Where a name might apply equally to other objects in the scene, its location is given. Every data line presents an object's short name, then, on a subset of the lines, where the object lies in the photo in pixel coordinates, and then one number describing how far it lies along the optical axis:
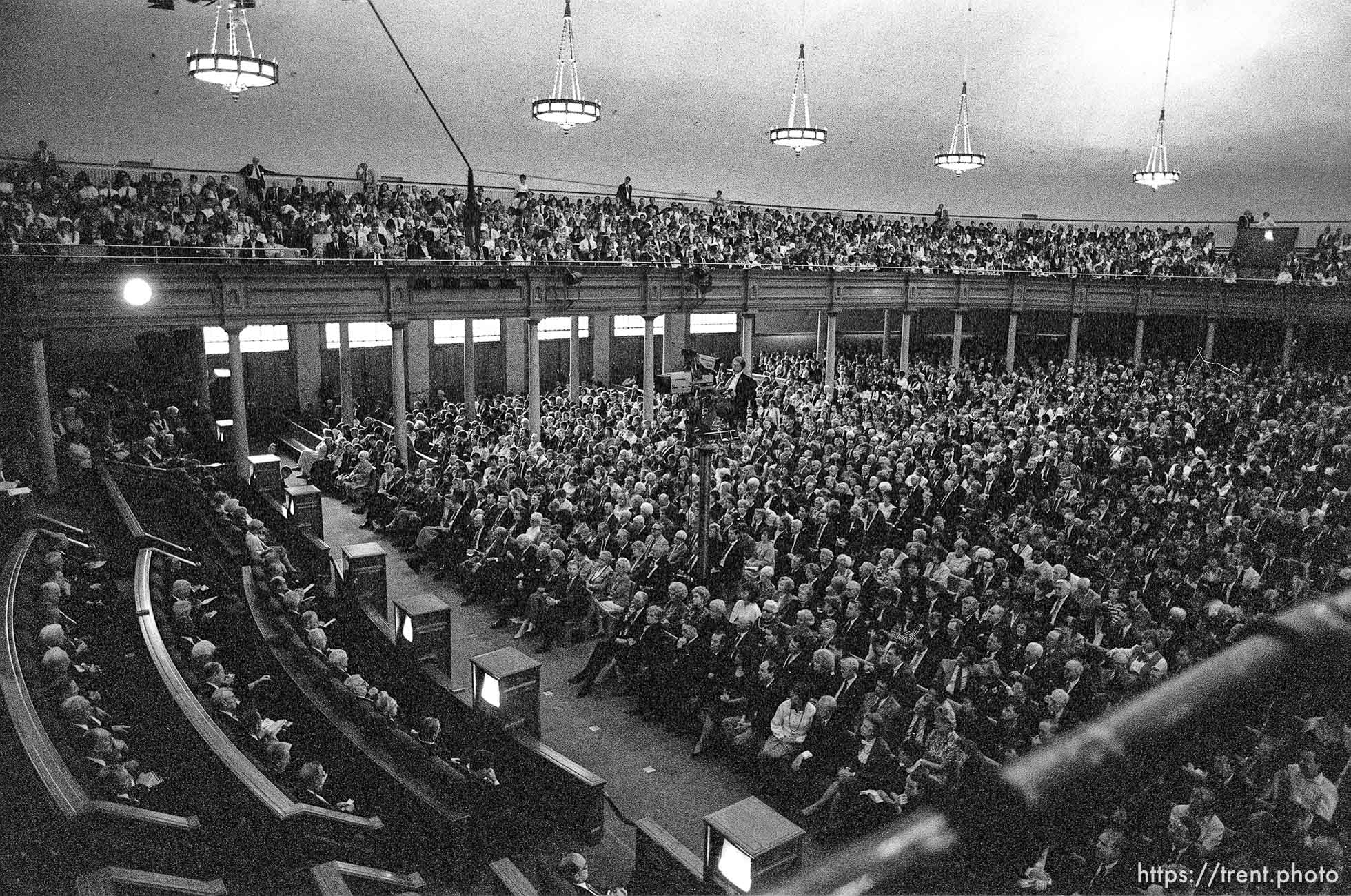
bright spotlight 15.26
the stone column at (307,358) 25.59
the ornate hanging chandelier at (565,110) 20.00
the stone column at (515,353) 29.94
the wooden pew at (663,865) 6.15
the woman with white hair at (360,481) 17.95
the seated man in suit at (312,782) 6.63
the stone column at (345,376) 21.67
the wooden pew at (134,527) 10.67
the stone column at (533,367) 20.66
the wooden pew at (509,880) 6.04
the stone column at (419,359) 27.94
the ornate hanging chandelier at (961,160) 28.00
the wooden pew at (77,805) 5.23
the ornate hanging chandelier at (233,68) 16.59
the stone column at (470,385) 22.70
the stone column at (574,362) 24.28
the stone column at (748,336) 24.67
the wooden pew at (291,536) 12.63
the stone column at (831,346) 25.92
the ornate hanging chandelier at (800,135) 25.67
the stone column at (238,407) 17.17
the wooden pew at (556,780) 7.50
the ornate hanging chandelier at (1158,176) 28.78
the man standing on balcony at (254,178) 22.38
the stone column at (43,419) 14.48
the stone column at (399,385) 18.89
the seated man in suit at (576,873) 5.99
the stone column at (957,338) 28.73
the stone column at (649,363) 22.83
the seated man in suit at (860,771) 7.41
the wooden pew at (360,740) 6.53
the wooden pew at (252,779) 5.72
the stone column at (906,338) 27.89
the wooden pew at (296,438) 22.09
